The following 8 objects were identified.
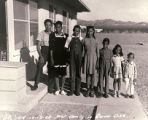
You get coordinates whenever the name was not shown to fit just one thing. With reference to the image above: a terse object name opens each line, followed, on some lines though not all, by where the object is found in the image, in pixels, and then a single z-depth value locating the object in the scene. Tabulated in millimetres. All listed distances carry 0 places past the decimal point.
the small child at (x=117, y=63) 5562
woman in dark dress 5516
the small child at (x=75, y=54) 5448
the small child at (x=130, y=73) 5574
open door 5801
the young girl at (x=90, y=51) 5469
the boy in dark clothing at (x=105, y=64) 5508
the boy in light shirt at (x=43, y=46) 5715
